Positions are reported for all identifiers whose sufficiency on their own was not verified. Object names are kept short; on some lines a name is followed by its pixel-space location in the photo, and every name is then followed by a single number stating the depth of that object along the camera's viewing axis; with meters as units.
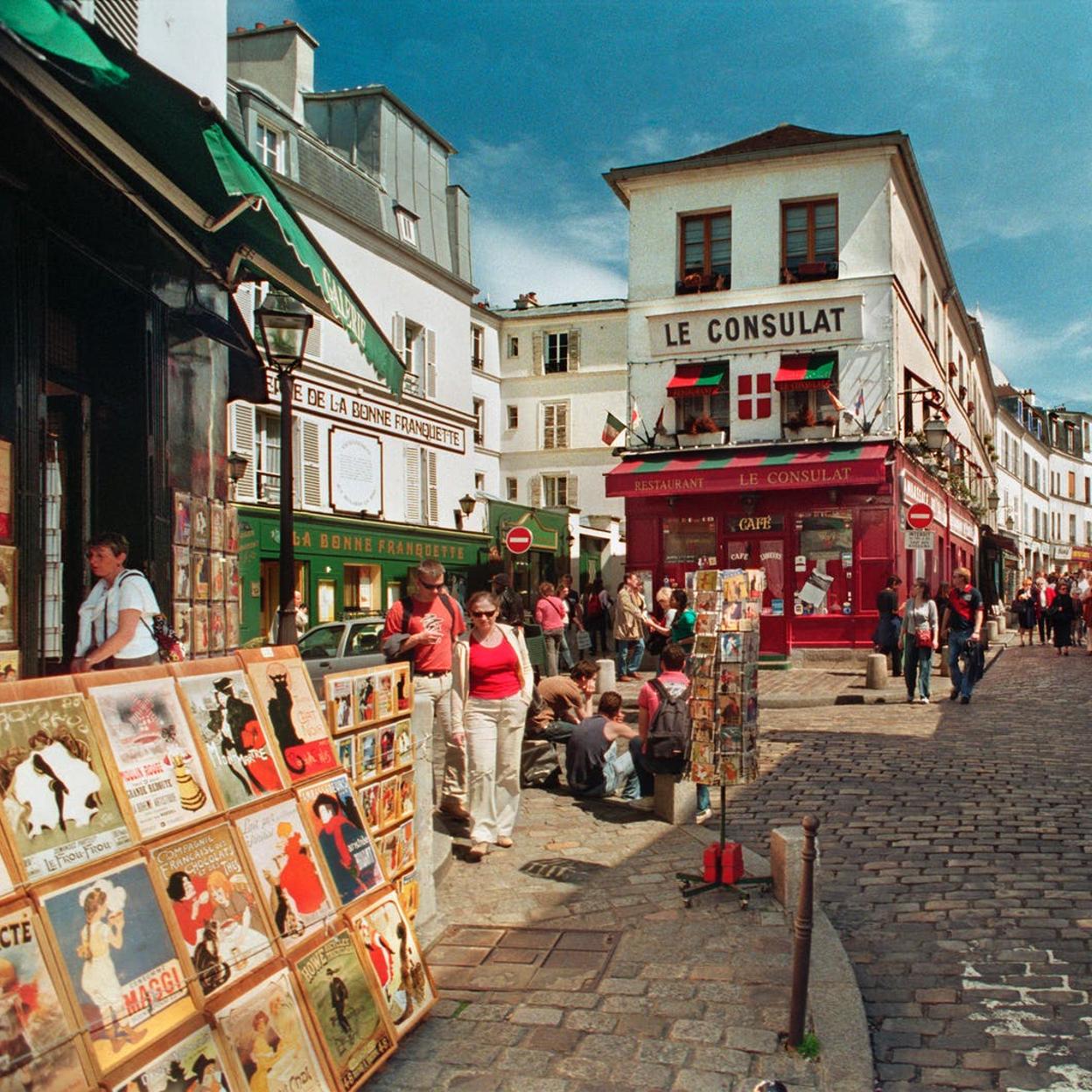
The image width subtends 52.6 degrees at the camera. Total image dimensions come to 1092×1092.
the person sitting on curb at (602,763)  8.48
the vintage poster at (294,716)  3.85
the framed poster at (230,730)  3.46
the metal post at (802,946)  3.95
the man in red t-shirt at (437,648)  7.40
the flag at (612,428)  22.14
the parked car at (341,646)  14.58
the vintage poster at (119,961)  2.71
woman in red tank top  6.96
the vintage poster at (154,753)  3.12
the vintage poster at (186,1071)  2.76
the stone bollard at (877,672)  16.11
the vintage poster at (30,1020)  2.49
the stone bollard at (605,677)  14.70
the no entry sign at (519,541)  22.83
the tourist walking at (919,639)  14.18
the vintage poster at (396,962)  3.90
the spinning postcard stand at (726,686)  6.26
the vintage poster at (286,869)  3.46
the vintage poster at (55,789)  2.76
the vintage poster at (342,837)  3.84
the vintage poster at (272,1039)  3.09
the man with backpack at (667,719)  7.64
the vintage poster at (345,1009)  3.46
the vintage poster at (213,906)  3.09
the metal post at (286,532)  8.92
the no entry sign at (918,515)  20.30
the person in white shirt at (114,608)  5.41
